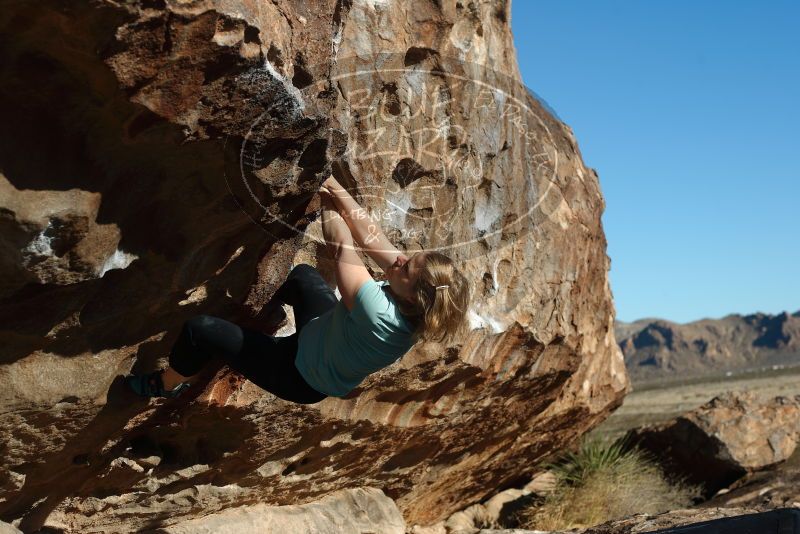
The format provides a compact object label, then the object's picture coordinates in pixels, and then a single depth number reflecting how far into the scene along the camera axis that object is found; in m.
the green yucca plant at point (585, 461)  12.24
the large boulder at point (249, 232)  4.16
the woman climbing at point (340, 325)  4.66
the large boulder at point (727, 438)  12.61
